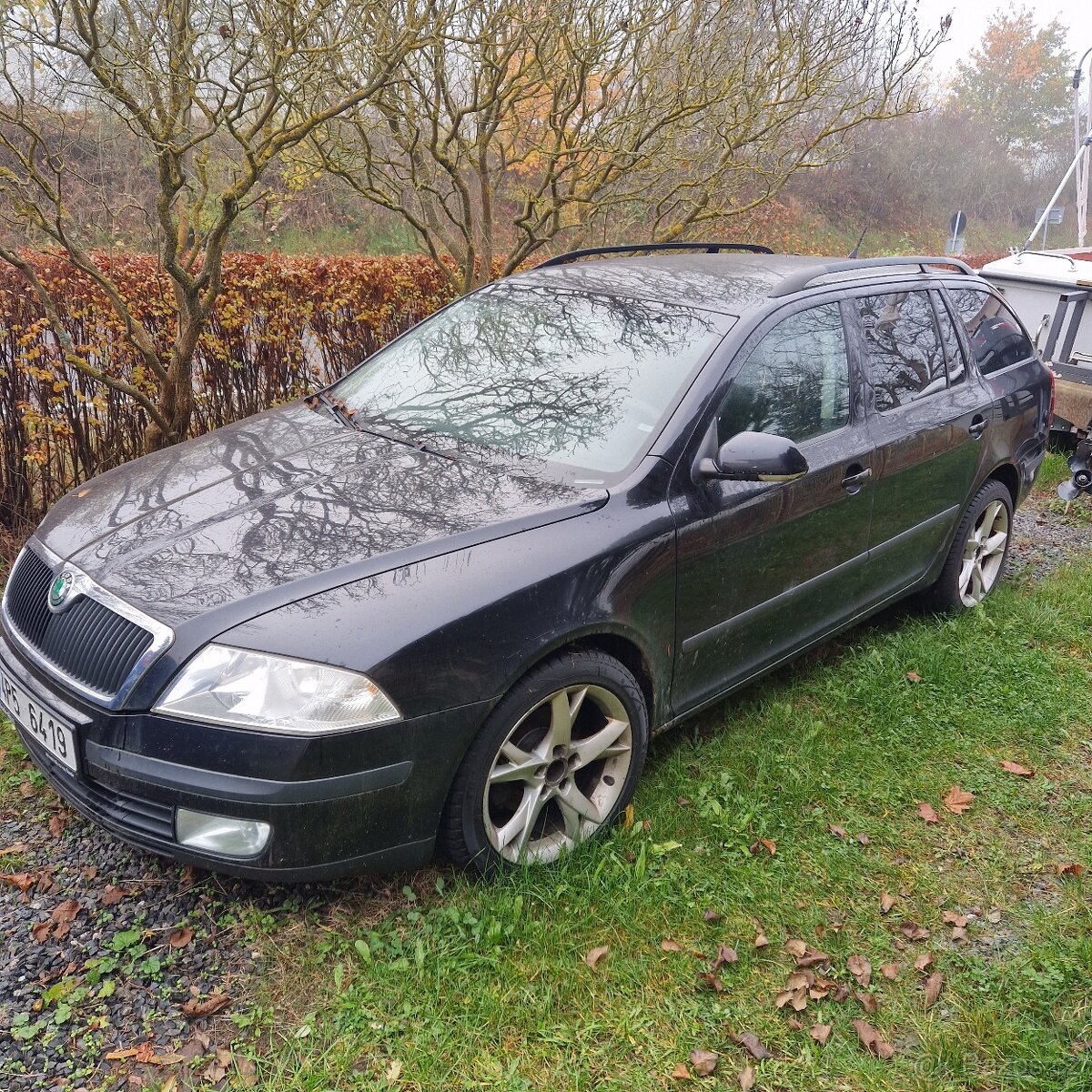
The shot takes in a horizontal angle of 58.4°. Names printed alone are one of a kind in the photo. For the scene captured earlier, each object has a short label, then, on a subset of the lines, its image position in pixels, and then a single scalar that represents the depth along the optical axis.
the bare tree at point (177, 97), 4.18
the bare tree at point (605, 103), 5.74
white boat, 6.94
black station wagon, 2.33
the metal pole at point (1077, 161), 9.11
